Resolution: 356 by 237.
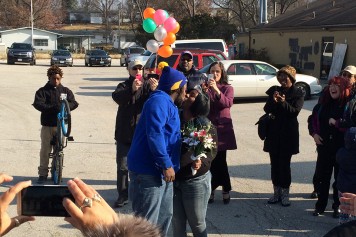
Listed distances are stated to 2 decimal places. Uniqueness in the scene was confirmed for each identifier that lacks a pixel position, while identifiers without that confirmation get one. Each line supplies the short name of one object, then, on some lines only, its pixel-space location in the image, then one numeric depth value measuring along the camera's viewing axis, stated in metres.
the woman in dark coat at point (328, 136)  5.82
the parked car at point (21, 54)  38.19
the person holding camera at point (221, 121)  6.19
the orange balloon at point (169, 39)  7.87
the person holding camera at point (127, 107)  6.16
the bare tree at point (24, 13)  79.31
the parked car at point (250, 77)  16.41
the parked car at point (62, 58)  38.03
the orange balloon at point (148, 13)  8.00
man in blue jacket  3.93
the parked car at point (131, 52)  36.03
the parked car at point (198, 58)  16.56
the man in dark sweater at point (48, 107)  7.15
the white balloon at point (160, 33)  7.65
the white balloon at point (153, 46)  7.94
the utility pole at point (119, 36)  73.79
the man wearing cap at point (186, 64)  7.30
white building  67.19
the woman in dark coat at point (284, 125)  6.21
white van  23.70
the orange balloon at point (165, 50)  8.27
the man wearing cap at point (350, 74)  6.25
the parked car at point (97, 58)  39.34
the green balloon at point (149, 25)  7.75
